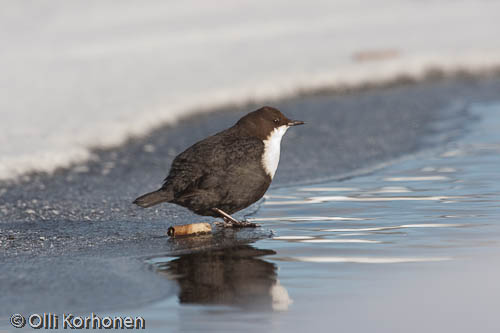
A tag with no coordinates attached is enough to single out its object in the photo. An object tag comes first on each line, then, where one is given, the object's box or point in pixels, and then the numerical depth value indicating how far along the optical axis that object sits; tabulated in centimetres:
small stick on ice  1337
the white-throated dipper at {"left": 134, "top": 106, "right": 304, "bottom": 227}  1412
